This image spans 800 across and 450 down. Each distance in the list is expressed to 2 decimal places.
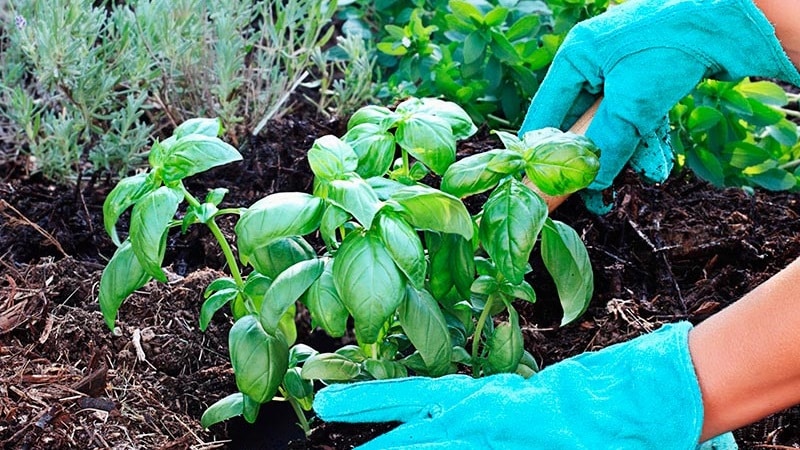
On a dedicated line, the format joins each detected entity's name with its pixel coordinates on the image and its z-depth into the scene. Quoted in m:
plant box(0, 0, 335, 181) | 2.13
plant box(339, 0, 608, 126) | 2.18
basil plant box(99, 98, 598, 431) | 1.24
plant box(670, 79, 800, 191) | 2.12
